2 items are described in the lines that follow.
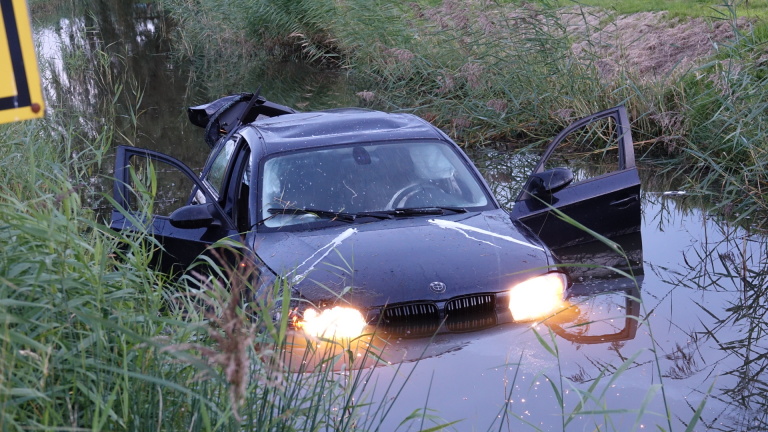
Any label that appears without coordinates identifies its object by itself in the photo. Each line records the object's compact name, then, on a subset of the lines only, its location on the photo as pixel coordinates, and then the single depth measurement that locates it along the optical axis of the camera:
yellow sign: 5.07
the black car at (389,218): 9.70
